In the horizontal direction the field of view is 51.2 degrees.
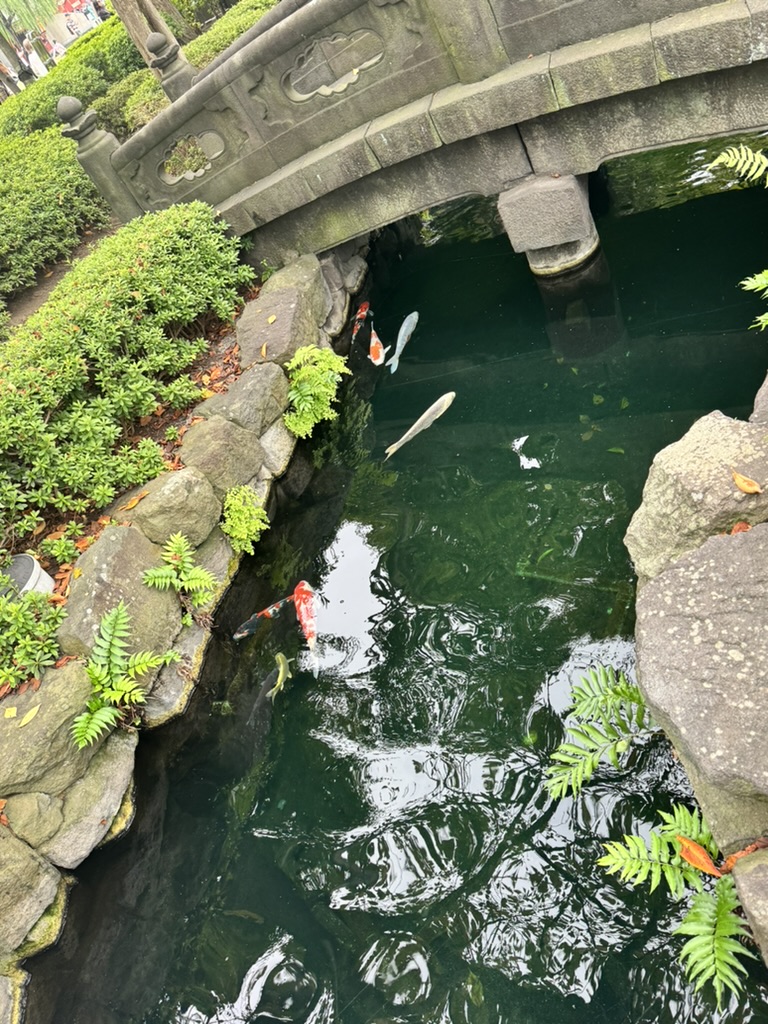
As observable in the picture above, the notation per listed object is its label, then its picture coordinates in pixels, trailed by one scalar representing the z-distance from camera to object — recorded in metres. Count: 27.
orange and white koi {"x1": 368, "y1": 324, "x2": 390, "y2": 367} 8.81
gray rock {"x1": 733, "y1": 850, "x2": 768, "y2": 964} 2.78
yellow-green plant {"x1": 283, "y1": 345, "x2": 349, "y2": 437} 7.66
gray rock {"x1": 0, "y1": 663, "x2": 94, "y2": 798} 4.81
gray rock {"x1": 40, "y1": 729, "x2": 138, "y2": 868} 4.90
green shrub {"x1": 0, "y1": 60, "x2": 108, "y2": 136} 15.68
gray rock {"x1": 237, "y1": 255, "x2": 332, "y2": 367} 7.82
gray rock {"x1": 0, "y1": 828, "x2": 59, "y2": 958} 4.51
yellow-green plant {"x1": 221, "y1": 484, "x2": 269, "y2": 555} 6.63
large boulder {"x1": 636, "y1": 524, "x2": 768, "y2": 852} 3.04
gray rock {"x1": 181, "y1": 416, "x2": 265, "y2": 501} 6.70
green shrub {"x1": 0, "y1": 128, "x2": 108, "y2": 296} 10.58
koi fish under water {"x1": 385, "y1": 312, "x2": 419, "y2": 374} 8.82
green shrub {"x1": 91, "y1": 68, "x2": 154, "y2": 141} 13.94
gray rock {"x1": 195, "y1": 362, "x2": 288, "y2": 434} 7.21
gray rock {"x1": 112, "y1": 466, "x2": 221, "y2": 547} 6.17
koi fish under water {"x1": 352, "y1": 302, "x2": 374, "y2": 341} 9.51
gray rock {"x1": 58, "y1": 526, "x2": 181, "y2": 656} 5.44
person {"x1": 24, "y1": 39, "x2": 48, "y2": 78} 31.09
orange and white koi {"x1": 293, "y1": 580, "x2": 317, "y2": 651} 5.93
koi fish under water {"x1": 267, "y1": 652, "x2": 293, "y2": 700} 5.64
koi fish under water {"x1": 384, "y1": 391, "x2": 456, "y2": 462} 7.48
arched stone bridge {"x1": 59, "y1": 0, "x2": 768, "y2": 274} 6.27
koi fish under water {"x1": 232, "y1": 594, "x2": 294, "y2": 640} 6.22
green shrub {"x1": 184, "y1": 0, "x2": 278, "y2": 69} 12.97
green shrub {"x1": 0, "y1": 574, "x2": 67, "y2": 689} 5.23
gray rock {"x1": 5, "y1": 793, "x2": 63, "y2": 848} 4.76
